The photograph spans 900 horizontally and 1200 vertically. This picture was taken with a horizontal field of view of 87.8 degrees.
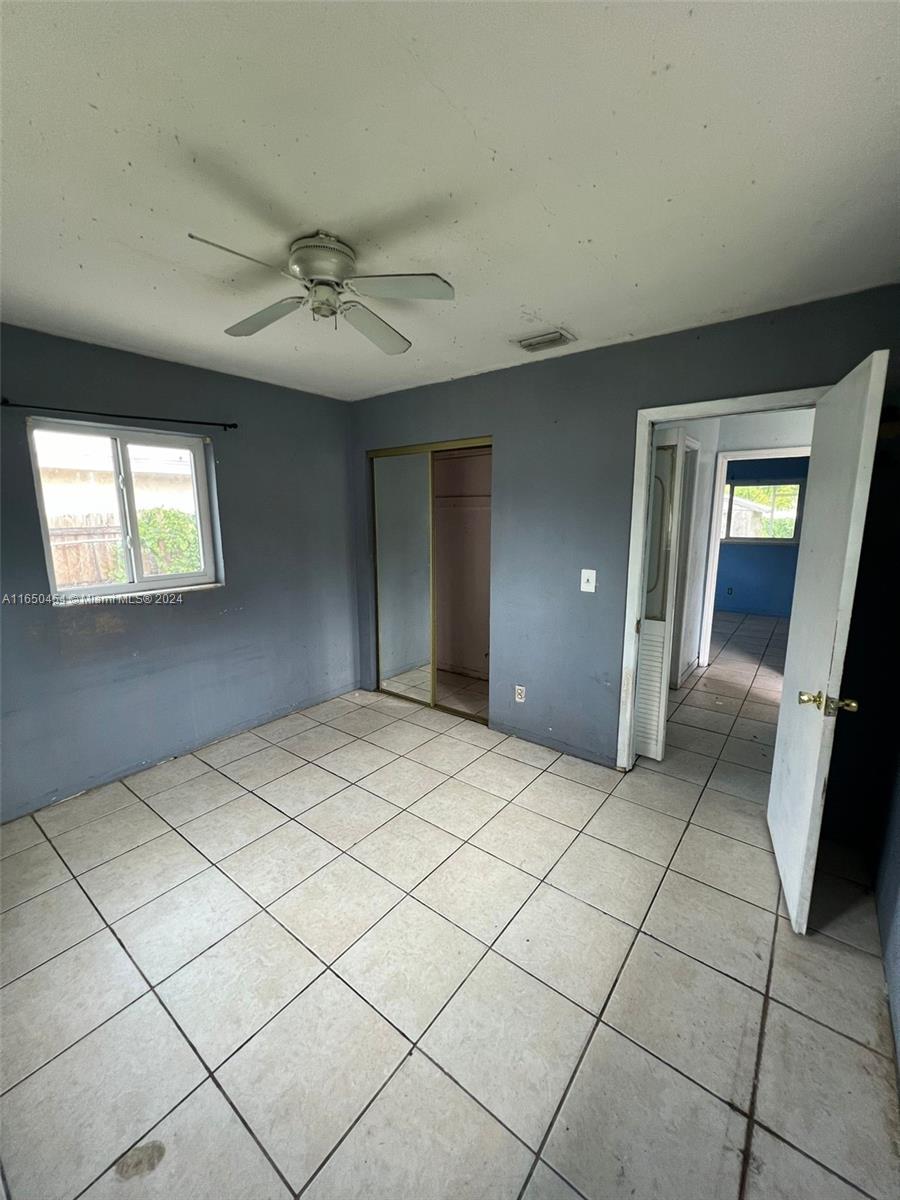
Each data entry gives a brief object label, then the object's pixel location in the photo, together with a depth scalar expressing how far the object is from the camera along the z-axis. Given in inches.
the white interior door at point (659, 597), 110.9
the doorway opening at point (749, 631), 63.6
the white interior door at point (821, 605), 60.0
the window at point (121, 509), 98.6
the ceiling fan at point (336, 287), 55.8
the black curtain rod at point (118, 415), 89.5
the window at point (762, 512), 266.2
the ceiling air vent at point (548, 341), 94.9
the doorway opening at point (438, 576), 161.6
